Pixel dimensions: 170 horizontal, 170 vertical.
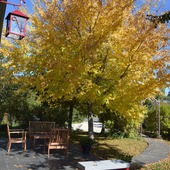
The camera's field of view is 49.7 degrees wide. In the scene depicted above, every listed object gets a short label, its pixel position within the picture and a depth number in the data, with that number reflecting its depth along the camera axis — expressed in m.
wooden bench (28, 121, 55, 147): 7.39
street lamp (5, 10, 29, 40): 3.18
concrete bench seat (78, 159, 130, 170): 3.86
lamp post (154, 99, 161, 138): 10.57
